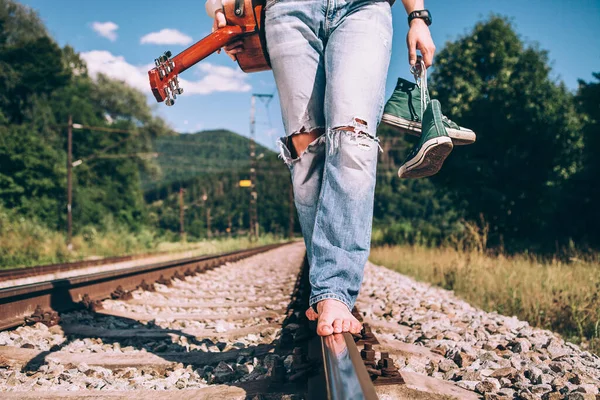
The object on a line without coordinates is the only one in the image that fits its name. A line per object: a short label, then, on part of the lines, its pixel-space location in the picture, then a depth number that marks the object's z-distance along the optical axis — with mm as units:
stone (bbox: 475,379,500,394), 1714
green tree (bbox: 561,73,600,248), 12625
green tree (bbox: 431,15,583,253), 16203
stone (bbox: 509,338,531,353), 2357
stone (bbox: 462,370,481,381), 1864
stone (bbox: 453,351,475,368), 2094
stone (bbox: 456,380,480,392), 1760
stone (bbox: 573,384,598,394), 1672
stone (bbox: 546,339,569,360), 2270
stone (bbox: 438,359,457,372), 2029
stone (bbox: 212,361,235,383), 1935
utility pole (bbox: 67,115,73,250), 23312
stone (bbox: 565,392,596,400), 1609
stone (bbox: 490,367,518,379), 1898
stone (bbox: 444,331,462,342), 2602
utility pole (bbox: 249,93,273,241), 38625
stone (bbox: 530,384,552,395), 1705
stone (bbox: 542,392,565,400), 1643
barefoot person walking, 1713
